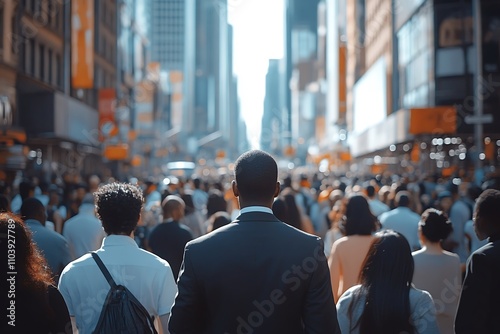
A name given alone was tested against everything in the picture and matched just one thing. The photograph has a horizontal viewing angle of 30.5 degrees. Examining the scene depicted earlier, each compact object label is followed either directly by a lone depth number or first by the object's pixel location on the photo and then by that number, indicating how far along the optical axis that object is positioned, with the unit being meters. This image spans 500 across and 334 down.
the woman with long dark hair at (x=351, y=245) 8.28
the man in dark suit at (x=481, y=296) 5.24
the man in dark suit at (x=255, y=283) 4.32
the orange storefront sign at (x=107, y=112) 53.40
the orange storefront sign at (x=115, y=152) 46.78
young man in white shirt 5.30
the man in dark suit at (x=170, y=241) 9.85
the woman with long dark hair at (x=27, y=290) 4.50
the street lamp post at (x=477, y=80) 28.59
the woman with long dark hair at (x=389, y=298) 5.32
